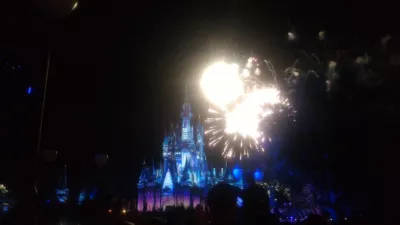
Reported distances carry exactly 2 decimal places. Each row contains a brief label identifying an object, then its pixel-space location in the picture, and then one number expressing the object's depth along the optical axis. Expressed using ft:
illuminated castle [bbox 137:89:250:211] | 257.34
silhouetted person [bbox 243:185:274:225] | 14.67
